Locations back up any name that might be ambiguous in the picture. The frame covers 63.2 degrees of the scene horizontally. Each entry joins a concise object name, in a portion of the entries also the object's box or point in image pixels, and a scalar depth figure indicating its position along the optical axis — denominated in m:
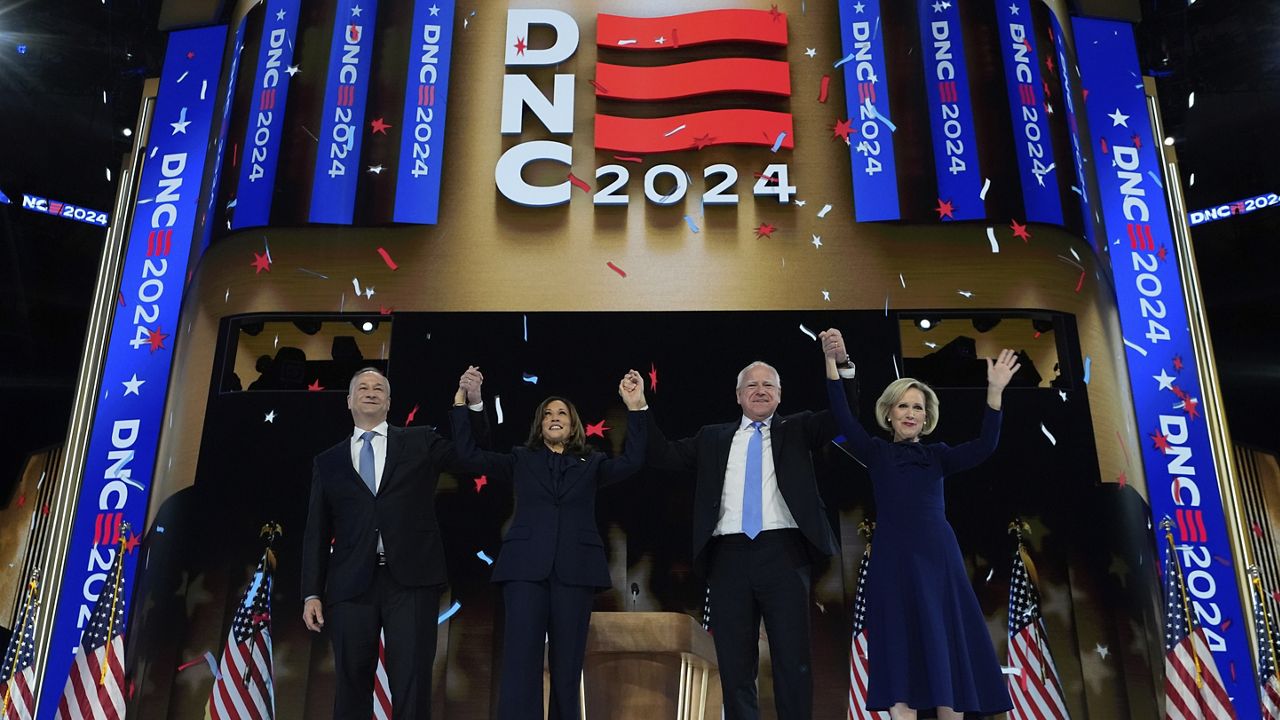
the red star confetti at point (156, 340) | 6.16
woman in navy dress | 2.97
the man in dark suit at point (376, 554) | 3.30
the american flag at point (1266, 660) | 5.52
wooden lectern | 3.49
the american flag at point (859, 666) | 5.23
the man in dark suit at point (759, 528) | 3.15
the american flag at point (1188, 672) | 5.02
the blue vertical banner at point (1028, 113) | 6.04
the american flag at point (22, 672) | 5.24
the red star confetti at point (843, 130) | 6.33
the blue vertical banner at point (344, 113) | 6.11
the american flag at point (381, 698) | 5.17
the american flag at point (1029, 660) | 5.18
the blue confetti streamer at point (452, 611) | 5.47
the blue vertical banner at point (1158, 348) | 5.44
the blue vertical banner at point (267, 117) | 6.12
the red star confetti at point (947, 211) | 6.04
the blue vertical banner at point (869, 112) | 6.12
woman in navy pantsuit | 3.32
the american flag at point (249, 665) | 5.13
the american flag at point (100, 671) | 5.12
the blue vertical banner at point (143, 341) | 5.65
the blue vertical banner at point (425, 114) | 6.14
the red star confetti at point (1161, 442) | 5.74
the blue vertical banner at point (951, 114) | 6.06
